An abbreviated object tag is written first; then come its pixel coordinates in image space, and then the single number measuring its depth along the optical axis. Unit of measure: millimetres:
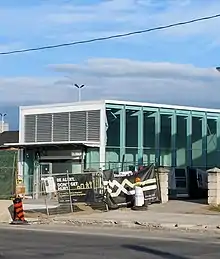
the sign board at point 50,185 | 29753
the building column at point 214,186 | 30703
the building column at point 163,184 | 32562
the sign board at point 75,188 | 29297
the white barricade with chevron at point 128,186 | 30031
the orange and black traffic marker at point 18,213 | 25225
